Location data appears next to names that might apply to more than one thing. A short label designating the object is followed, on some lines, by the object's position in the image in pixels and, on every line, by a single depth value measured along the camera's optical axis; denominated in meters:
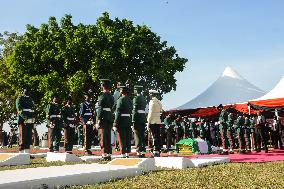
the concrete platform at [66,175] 4.60
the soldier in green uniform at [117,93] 14.03
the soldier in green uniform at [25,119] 11.52
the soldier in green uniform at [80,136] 19.97
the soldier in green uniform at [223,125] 13.06
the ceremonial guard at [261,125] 14.20
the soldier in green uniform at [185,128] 18.61
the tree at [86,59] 26.80
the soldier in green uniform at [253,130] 15.12
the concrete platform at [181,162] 7.47
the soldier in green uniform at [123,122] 9.78
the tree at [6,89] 33.41
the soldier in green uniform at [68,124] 12.78
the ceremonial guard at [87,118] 12.40
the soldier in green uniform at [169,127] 16.23
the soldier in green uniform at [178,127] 18.62
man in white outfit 11.20
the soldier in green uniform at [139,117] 10.20
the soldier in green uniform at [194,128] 19.17
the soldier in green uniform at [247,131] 14.56
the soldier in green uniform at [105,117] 9.66
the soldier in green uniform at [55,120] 13.07
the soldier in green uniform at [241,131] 13.97
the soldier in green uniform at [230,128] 13.28
